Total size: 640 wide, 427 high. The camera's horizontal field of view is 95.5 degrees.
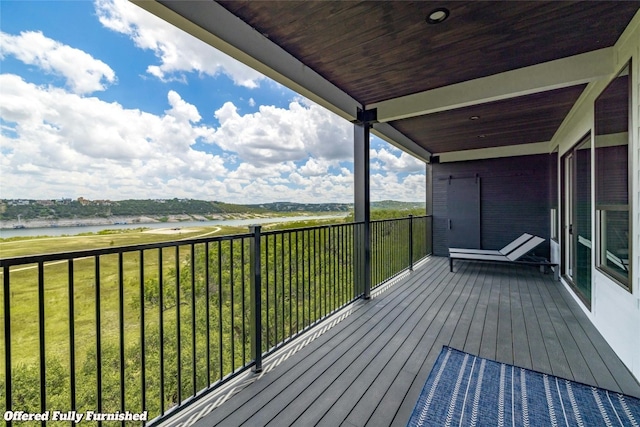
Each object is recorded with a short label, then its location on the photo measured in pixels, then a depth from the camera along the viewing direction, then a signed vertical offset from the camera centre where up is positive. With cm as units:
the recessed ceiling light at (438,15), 219 +151
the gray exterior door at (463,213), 691 -5
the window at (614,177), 234 +29
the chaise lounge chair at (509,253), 530 -86
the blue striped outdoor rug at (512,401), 170 -122
